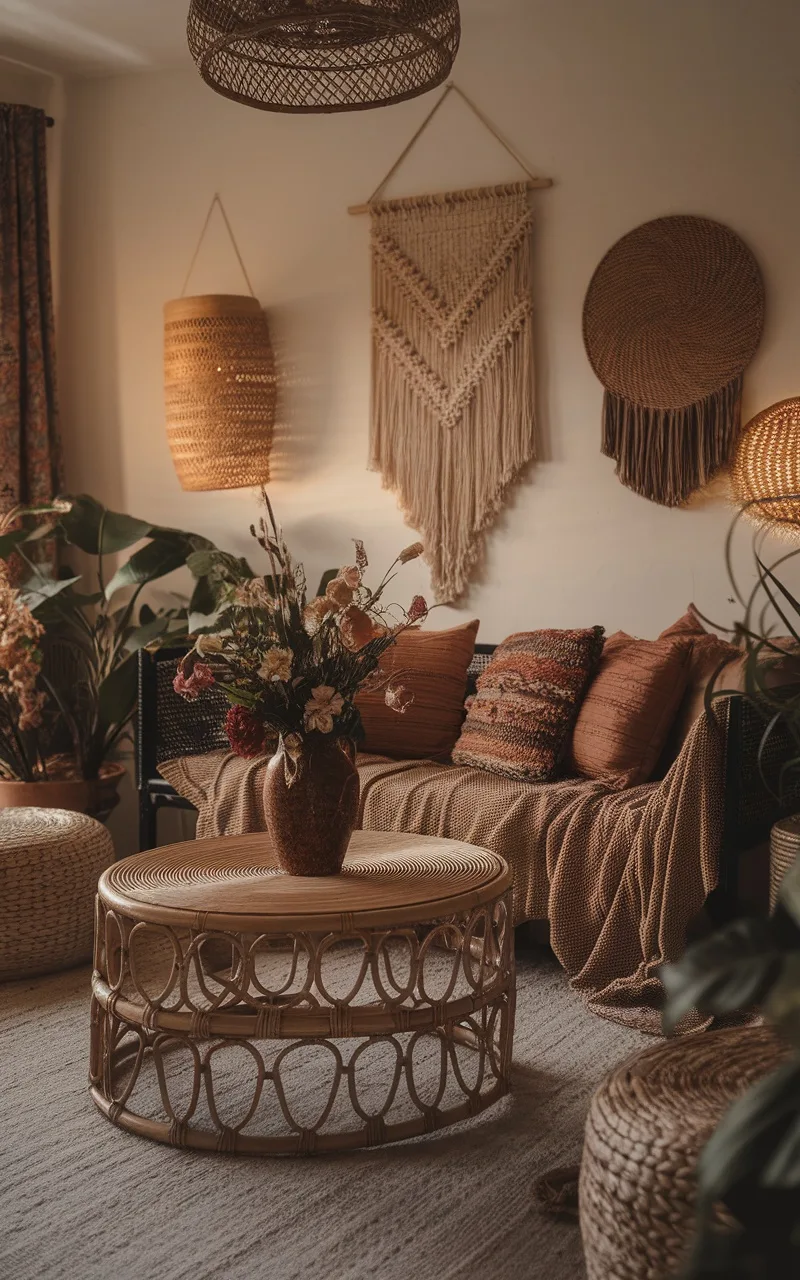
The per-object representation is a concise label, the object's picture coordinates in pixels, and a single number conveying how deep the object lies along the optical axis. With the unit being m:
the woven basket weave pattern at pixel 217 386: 4.18
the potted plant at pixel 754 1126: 0.99
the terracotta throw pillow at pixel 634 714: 3.24
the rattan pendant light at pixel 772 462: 3.41
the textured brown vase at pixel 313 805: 2.41
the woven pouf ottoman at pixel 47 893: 3.10
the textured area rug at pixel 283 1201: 1.86
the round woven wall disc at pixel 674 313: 3.51
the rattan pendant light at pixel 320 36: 2.30
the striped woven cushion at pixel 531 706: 3.34
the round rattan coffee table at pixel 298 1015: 2.18
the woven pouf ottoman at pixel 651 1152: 1.40
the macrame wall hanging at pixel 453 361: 3.89
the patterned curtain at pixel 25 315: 4.44
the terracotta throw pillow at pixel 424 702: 3.71
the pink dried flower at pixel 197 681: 2.42
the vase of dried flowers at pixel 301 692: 2.39
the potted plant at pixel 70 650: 3.95
